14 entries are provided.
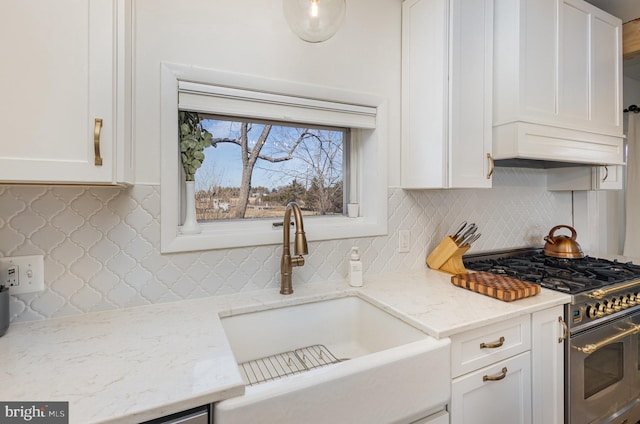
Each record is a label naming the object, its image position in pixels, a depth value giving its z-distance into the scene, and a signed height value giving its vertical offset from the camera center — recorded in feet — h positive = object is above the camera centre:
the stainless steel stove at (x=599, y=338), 4.36 -1.95
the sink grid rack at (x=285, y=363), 3.70 -2.00
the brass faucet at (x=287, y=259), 4.29 -0.67
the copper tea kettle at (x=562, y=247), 6.53 -0.79
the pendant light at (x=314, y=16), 3.40 +2.24
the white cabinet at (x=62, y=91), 2.60 +1.10
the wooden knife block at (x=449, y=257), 5.54 -0.83
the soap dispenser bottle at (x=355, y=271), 4.77 -0.94
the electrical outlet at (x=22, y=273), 3.35 -0.69
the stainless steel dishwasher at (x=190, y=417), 2.21 -1.52
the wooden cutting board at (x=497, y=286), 4.10 -1.06
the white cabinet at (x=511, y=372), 3.44 -1.98
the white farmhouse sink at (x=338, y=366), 2.49 -1.63
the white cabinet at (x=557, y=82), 5.18 +2.44
